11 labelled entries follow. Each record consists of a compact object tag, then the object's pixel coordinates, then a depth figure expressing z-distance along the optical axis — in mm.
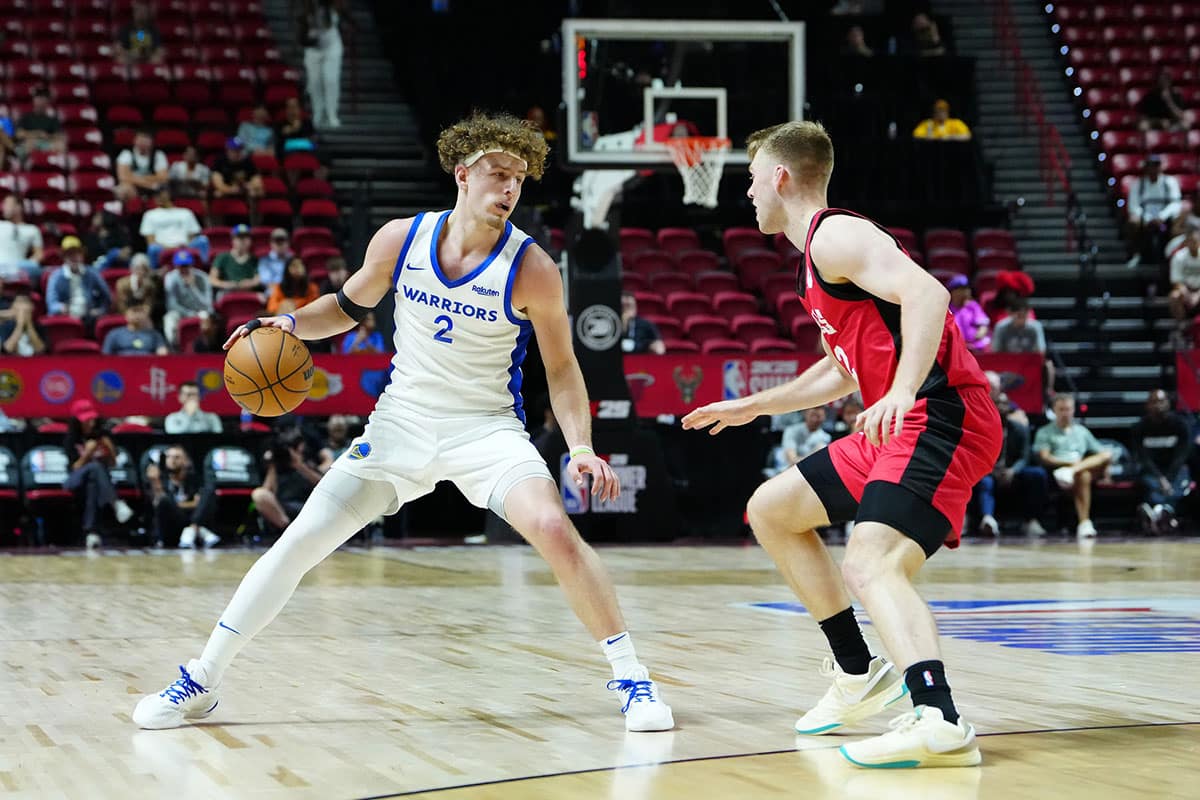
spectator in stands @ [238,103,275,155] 19078
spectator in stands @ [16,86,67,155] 18328
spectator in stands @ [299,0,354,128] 20047
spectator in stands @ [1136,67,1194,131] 21141
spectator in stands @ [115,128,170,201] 17906
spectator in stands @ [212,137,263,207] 17953
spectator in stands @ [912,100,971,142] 19719
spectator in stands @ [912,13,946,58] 21312
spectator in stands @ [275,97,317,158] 19359
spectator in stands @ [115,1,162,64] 20047
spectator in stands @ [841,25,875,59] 20531
